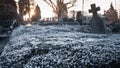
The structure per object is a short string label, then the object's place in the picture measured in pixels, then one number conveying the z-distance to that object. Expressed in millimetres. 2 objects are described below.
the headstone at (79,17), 12122
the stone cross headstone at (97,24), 6472
